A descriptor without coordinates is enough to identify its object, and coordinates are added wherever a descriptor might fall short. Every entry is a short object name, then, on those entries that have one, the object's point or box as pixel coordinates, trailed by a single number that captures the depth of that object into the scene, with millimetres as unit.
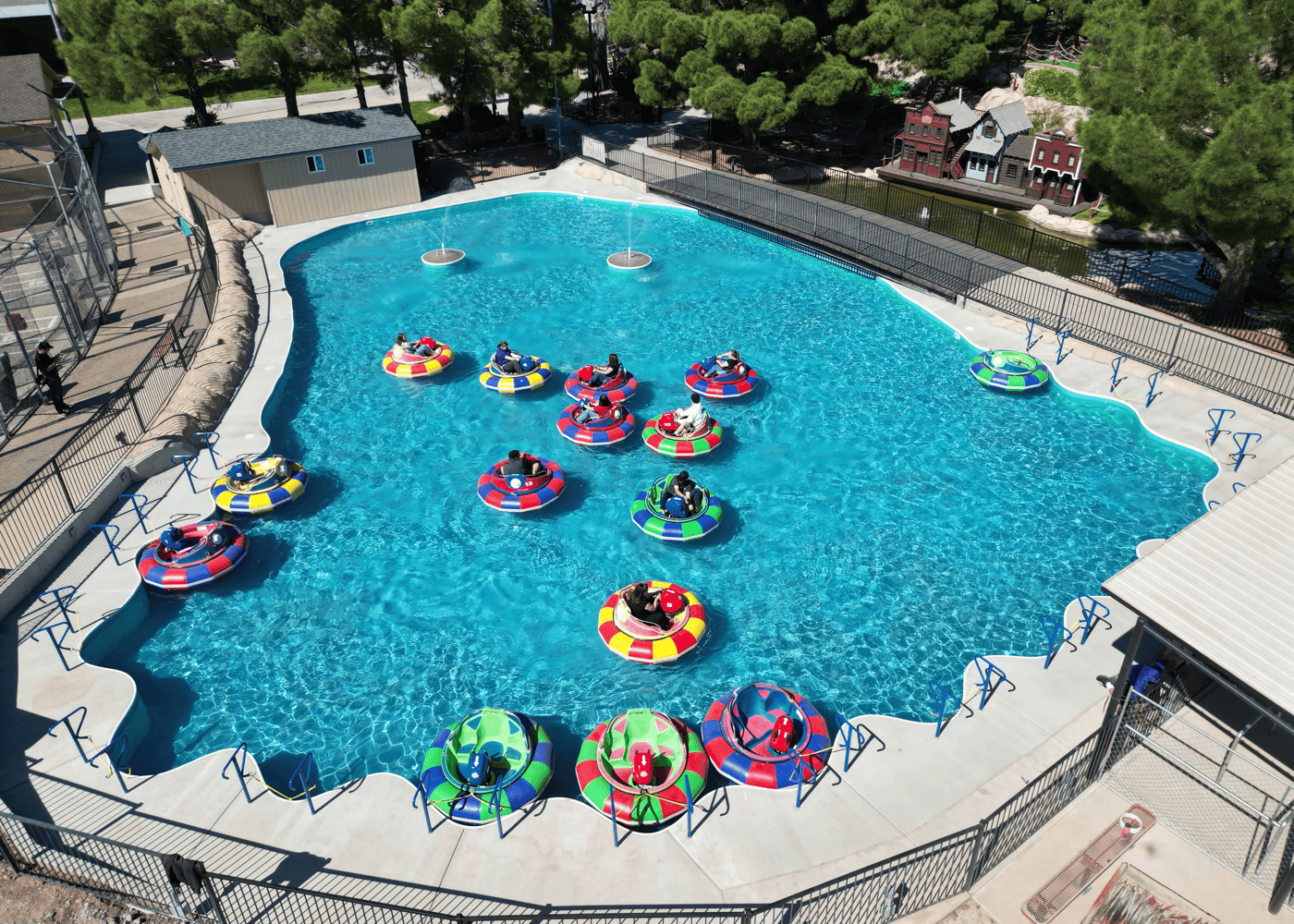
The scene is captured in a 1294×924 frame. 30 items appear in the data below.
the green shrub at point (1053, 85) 39344
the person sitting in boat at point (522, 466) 19516
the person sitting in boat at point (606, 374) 23344
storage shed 33406
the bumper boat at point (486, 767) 12562
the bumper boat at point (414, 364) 24672
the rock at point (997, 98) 40938
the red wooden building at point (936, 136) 36812
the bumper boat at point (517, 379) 23875
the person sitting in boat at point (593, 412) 21750
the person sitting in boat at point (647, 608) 15688
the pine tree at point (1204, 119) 19750
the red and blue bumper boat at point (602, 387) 23062
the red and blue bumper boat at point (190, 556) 17078
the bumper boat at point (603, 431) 21531
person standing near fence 21219
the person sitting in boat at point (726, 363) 23672
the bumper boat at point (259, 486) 19219
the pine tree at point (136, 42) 32938
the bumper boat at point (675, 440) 20984
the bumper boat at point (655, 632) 15445
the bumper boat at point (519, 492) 19297
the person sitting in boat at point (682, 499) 18531
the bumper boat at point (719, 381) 23359
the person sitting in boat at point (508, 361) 23984
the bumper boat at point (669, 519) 18344
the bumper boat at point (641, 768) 12492
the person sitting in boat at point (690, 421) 21156
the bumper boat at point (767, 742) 13023
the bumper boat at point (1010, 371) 23359
